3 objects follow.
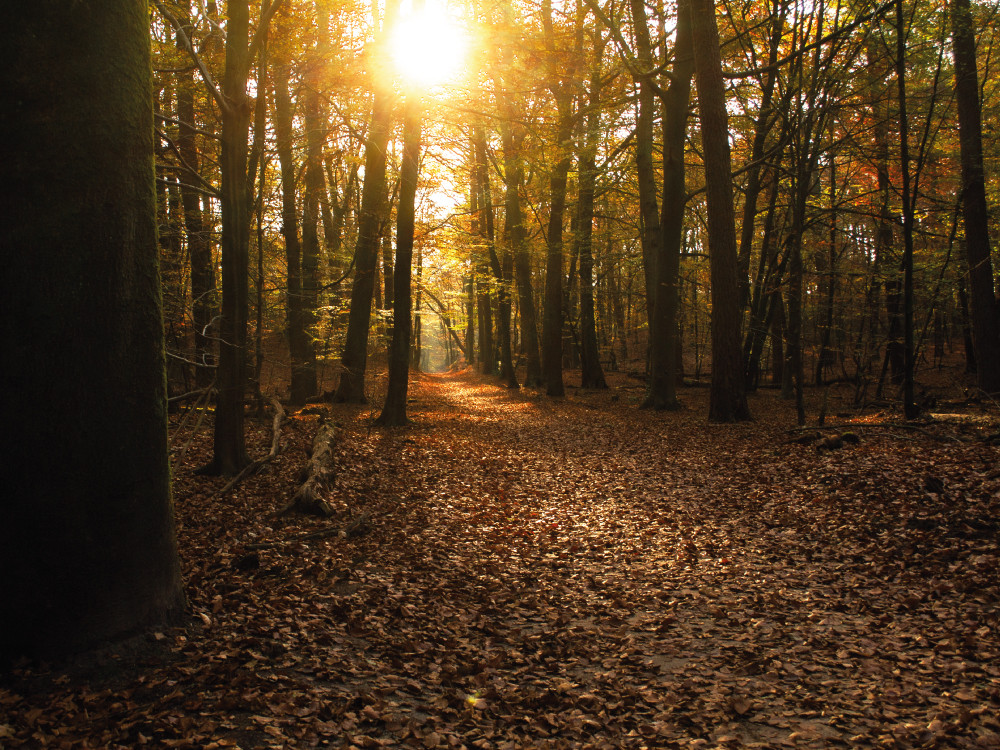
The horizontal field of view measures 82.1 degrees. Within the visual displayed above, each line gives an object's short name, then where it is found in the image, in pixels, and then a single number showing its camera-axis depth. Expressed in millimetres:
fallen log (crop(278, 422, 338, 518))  6891
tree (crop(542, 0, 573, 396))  18141
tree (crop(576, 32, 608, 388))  16047
